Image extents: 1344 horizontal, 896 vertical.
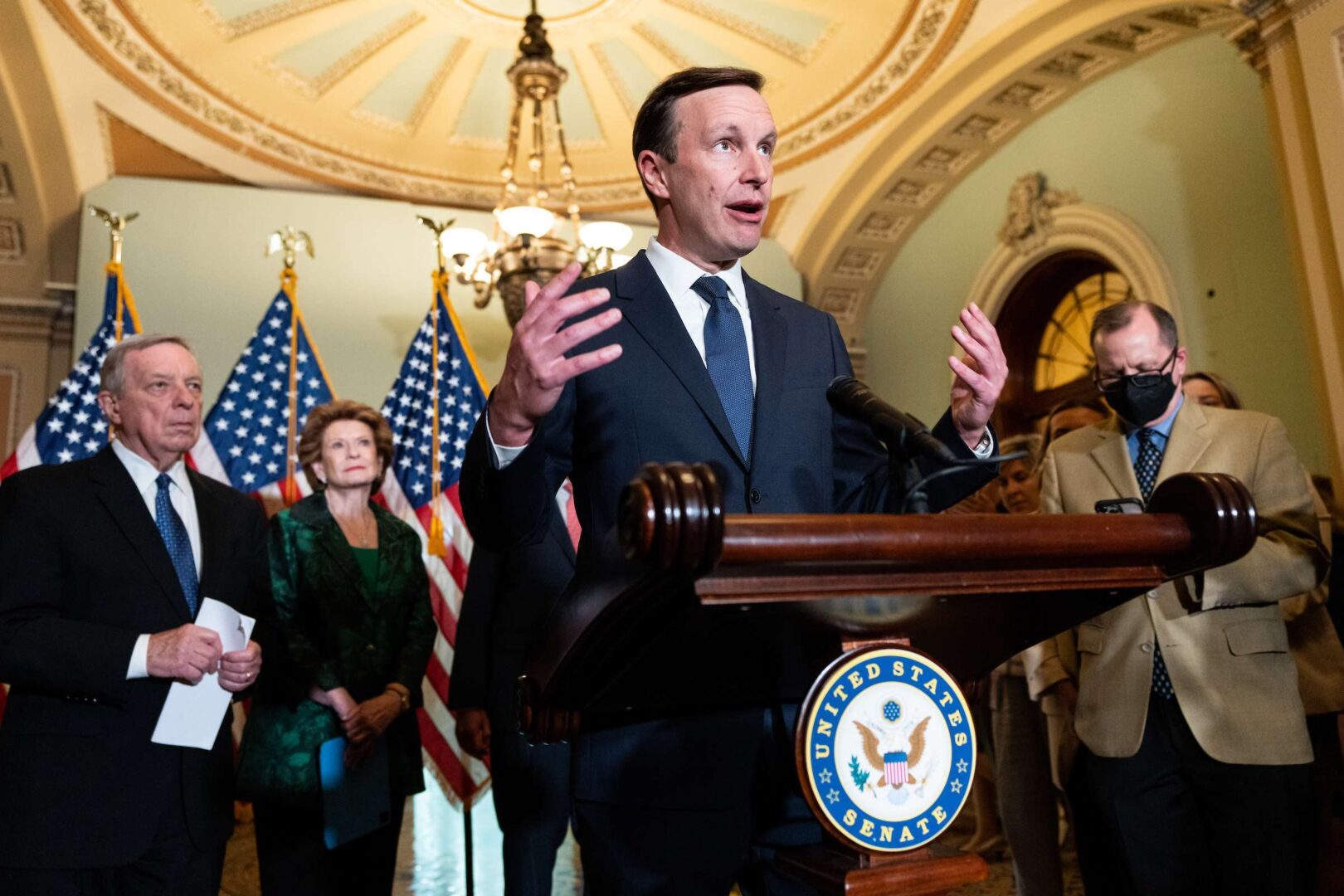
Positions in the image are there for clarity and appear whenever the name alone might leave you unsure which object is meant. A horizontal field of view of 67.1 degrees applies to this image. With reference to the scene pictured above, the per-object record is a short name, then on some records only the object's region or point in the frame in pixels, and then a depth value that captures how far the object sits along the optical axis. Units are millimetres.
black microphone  890
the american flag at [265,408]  4523
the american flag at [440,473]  3867
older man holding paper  1733
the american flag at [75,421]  4023
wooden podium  698
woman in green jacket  2363
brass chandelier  4707
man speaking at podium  934
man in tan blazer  1872
